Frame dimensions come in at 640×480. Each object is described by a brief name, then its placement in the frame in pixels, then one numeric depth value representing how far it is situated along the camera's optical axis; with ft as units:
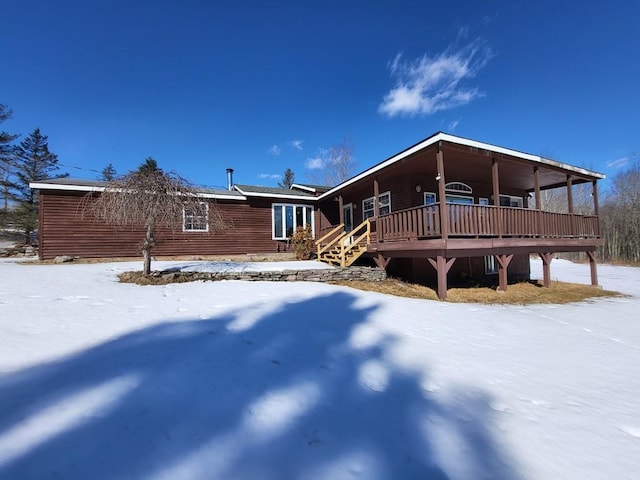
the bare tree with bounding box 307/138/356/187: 100.99
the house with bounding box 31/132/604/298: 29.43
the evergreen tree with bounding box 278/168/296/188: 147.74
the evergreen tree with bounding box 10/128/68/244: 76.79
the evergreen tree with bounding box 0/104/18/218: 79.69
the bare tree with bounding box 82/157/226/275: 24.06
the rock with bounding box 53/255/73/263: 37.22
